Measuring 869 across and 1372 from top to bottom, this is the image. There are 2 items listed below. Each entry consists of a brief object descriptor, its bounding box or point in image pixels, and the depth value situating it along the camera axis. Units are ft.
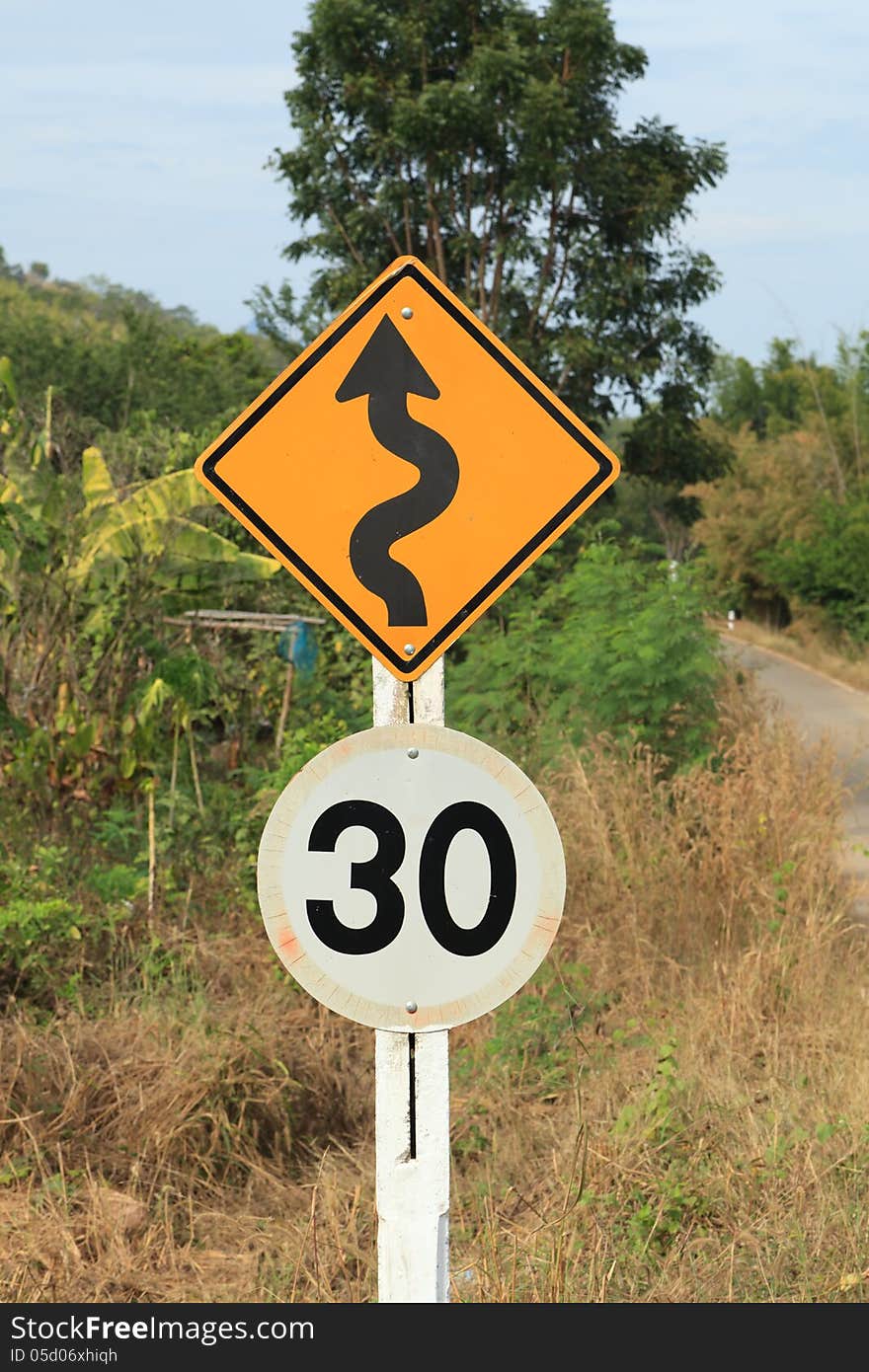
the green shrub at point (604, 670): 34.01
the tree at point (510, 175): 68.08
